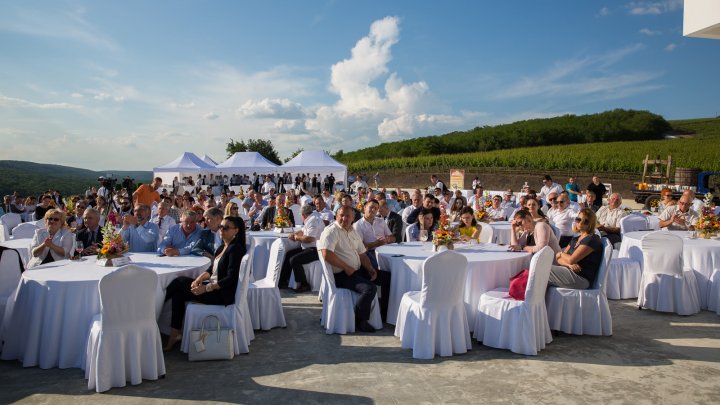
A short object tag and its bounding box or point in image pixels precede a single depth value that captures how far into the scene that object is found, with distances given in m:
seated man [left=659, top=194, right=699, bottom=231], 8.30
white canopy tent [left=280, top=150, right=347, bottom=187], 27.61
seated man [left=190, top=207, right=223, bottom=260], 5.84
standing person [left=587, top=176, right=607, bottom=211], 12.51
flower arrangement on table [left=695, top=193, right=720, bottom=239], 7.15
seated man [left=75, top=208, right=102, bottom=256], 6.16
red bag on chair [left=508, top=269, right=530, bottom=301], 5.09
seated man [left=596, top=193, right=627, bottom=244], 9.10
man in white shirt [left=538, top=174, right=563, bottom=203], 13.98
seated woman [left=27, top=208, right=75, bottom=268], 5.64
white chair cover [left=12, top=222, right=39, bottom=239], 8.33
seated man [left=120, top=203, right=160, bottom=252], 6.47
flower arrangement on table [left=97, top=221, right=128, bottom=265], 5.10
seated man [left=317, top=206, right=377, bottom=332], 5.64
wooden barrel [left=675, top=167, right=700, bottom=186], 22.40
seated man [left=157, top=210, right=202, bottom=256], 6.11
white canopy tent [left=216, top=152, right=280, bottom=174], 28.64
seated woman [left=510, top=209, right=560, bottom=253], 5.65
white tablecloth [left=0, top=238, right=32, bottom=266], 6.86
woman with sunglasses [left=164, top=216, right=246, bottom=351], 4.95
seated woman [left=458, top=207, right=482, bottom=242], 7.14
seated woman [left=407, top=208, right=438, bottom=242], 7.15
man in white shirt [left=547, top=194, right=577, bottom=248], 8.23
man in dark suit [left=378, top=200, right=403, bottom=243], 8.13
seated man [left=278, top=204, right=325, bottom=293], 7.60
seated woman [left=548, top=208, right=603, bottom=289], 5.37
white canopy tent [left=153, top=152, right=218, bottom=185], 27.20
